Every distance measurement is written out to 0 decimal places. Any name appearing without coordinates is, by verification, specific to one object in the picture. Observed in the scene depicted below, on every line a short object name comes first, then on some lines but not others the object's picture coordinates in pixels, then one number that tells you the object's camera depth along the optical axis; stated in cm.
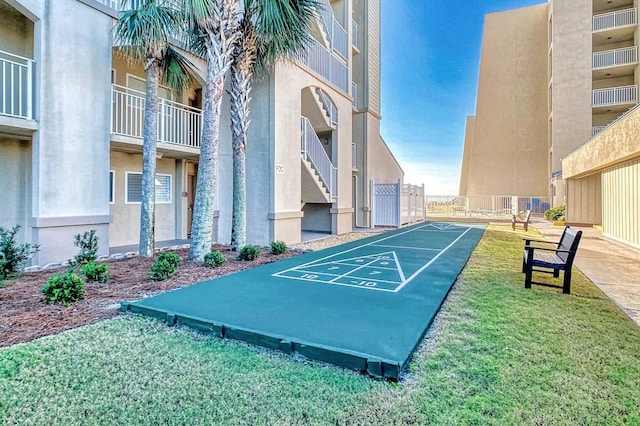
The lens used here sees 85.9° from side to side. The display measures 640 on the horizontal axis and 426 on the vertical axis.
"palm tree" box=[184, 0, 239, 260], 857
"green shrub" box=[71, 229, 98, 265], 795
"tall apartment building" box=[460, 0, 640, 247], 1199
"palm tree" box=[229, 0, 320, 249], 907
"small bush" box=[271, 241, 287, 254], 996
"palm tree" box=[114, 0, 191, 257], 774
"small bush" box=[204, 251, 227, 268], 809
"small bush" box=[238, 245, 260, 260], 891
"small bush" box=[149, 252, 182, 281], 680
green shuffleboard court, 371
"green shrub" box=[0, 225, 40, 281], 658
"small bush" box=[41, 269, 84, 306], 533
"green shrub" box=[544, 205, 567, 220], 2023
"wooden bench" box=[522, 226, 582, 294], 592
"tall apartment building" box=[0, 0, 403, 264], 798
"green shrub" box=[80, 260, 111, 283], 660
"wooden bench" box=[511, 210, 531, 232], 1585
